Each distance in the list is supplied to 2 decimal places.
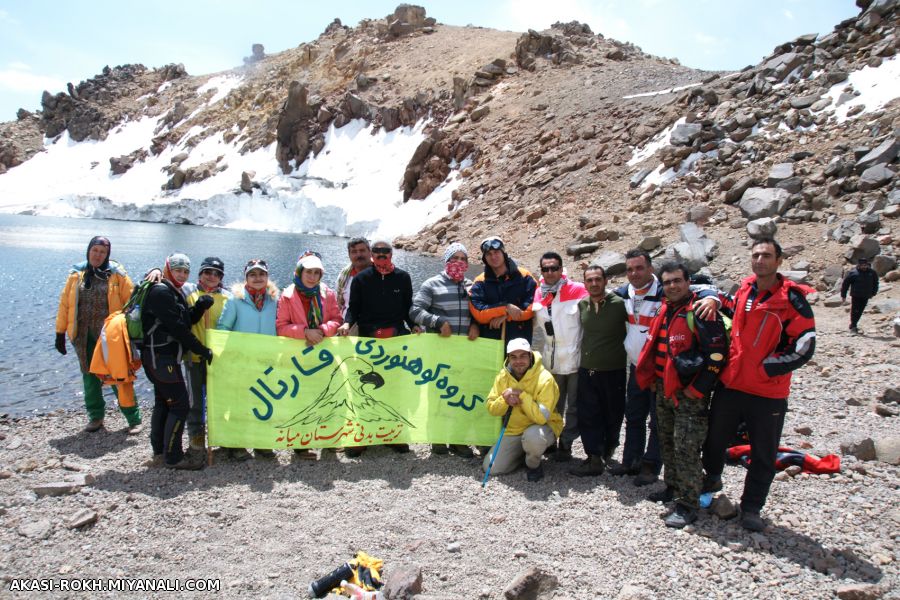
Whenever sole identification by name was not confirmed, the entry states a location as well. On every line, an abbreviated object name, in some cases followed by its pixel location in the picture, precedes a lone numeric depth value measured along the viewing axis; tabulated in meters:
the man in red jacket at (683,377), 4.30
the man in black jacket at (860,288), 11.12
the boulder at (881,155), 16.30
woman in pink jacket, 5.75
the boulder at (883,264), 13.41
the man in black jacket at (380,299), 6.00
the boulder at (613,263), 17.84
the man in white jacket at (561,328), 5.69
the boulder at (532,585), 3.61
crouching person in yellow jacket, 5.38
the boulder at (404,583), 3.63
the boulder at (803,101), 21.41
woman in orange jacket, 6.64
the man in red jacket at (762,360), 3.99
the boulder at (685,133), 24.38
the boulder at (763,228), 16.34
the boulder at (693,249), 16.59
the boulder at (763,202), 17.55
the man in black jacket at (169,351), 5.30
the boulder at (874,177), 15.94
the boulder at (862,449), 5.45
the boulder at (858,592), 3.44
